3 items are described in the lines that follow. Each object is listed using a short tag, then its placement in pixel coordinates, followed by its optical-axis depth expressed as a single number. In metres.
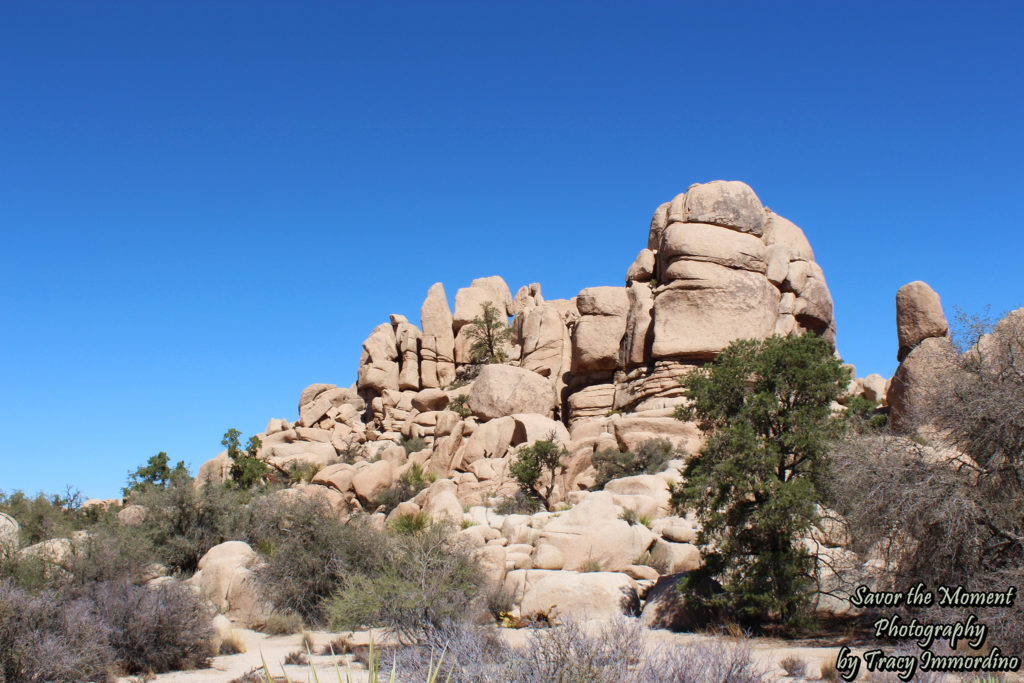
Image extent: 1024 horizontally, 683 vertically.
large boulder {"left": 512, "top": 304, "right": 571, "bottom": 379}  48.50
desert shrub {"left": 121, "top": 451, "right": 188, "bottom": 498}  41.92
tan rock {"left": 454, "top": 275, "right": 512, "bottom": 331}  58.50
